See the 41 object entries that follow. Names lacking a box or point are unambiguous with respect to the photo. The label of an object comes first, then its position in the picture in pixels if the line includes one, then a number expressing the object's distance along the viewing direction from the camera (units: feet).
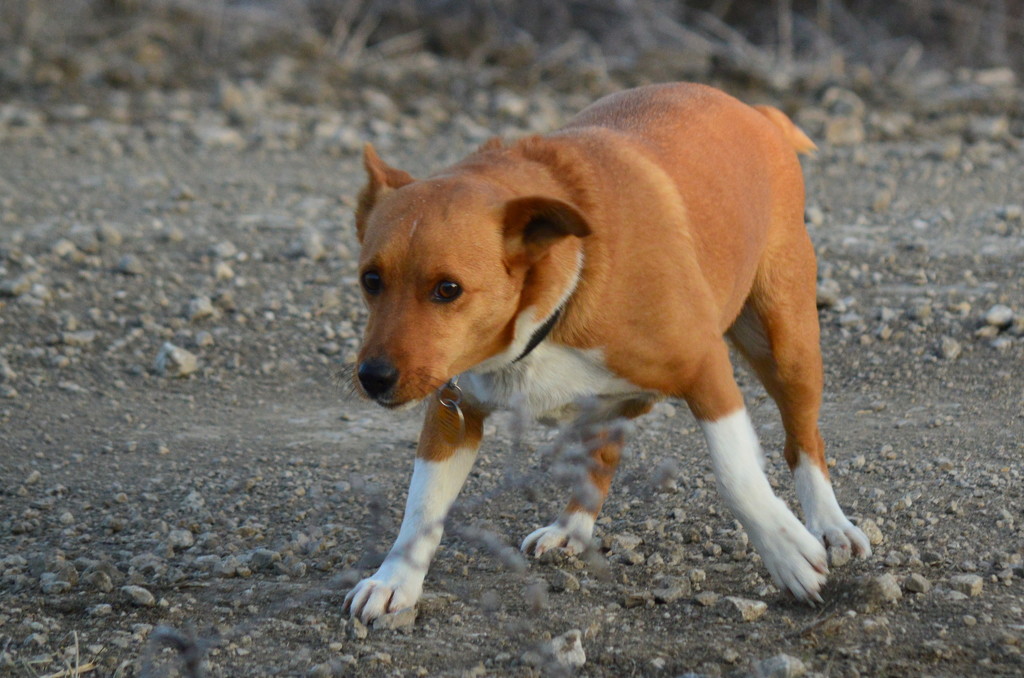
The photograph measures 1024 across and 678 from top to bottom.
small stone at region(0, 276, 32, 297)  44.88
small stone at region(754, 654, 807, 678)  21.90
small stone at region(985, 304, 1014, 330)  40.78
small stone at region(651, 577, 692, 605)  26.04
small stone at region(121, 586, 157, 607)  25.99
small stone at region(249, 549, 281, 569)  28.12
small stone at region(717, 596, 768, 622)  24.98
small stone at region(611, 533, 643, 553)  28.81
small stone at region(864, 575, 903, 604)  25.08
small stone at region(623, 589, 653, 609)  26.00
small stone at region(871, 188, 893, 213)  54.49
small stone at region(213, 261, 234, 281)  47.26
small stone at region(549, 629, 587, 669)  23.03
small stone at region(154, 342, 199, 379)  41.32
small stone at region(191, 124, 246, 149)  64.95
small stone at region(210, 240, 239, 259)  49.08
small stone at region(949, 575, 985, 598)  25.25
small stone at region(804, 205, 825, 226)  52.37
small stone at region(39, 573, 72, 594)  26.63
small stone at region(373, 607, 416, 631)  25.16
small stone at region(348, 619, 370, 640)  24.81
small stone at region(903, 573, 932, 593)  25.46
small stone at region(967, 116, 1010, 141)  65.41
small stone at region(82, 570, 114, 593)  26.71
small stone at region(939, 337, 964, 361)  39.70
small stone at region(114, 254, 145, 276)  47.42
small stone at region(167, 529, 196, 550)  29.07
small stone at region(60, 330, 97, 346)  42.55
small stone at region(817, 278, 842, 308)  43.39
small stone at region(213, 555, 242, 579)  27.63
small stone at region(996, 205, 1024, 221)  51.88
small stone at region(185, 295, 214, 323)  44.21
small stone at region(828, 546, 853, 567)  27.43
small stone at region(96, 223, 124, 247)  50.01
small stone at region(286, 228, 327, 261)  49.34
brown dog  22.86
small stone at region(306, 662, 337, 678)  23.13
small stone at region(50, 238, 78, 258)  48.57
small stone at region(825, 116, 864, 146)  65.67
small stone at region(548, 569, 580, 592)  27.09
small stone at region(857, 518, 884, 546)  28.68
